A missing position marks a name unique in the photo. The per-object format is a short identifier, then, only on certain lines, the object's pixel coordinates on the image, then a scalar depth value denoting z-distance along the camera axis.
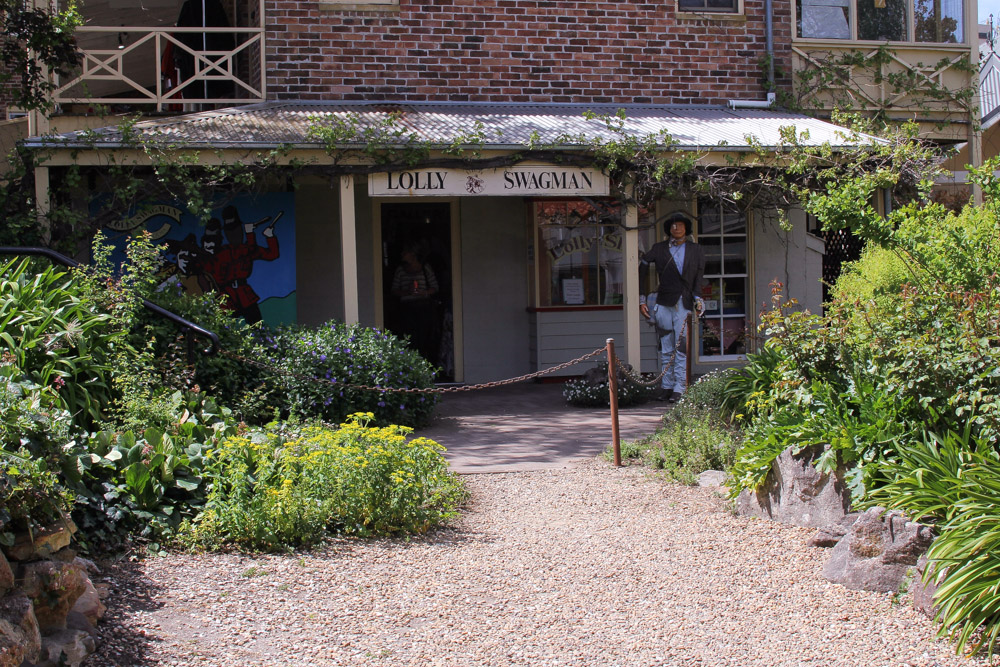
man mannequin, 10.12
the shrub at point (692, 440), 6.71
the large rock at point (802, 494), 5.25
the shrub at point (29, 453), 3.72
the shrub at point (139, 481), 4.94
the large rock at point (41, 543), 3.72
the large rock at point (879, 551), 4.50
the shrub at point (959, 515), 3.90
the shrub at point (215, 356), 7.72
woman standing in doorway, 12.08
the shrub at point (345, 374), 8.17
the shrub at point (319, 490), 5.02
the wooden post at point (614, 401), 7.12
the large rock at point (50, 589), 3.63
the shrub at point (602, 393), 10.07
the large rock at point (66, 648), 3.50
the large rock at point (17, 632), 3.19
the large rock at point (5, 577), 3.44
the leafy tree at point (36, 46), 9.11
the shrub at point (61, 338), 5.89
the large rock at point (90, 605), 3.88
